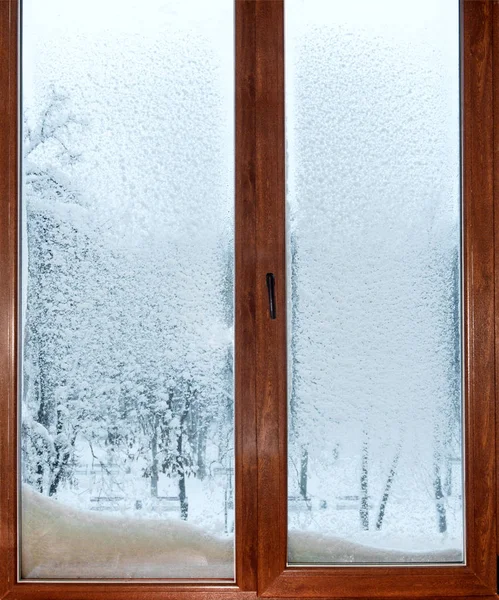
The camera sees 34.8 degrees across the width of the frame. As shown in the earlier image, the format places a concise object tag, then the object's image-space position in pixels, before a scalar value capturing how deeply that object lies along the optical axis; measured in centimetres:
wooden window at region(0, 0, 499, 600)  197
